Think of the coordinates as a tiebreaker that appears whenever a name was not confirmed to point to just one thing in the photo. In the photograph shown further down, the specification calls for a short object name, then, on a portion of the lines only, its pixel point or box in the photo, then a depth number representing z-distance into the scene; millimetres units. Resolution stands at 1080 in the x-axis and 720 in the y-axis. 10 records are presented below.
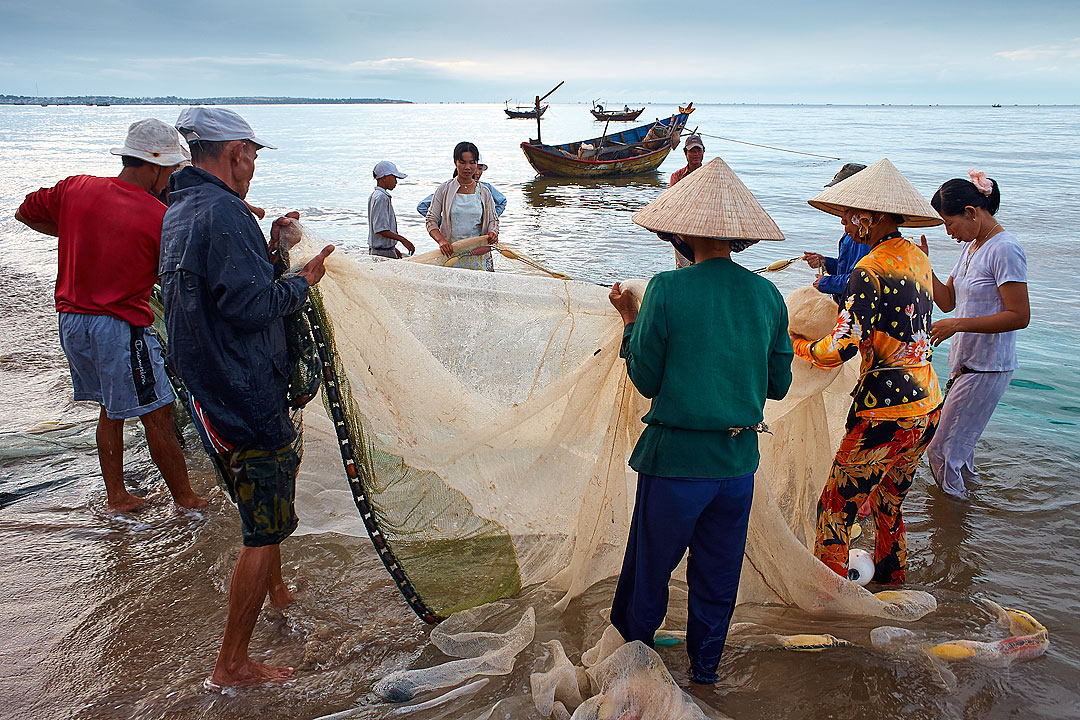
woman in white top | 5543
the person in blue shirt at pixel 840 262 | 3557
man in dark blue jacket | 2109
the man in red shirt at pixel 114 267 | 3215
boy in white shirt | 6465
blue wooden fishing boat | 26594
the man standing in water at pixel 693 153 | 7375
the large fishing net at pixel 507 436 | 2680
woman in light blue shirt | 3430
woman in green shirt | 2115
